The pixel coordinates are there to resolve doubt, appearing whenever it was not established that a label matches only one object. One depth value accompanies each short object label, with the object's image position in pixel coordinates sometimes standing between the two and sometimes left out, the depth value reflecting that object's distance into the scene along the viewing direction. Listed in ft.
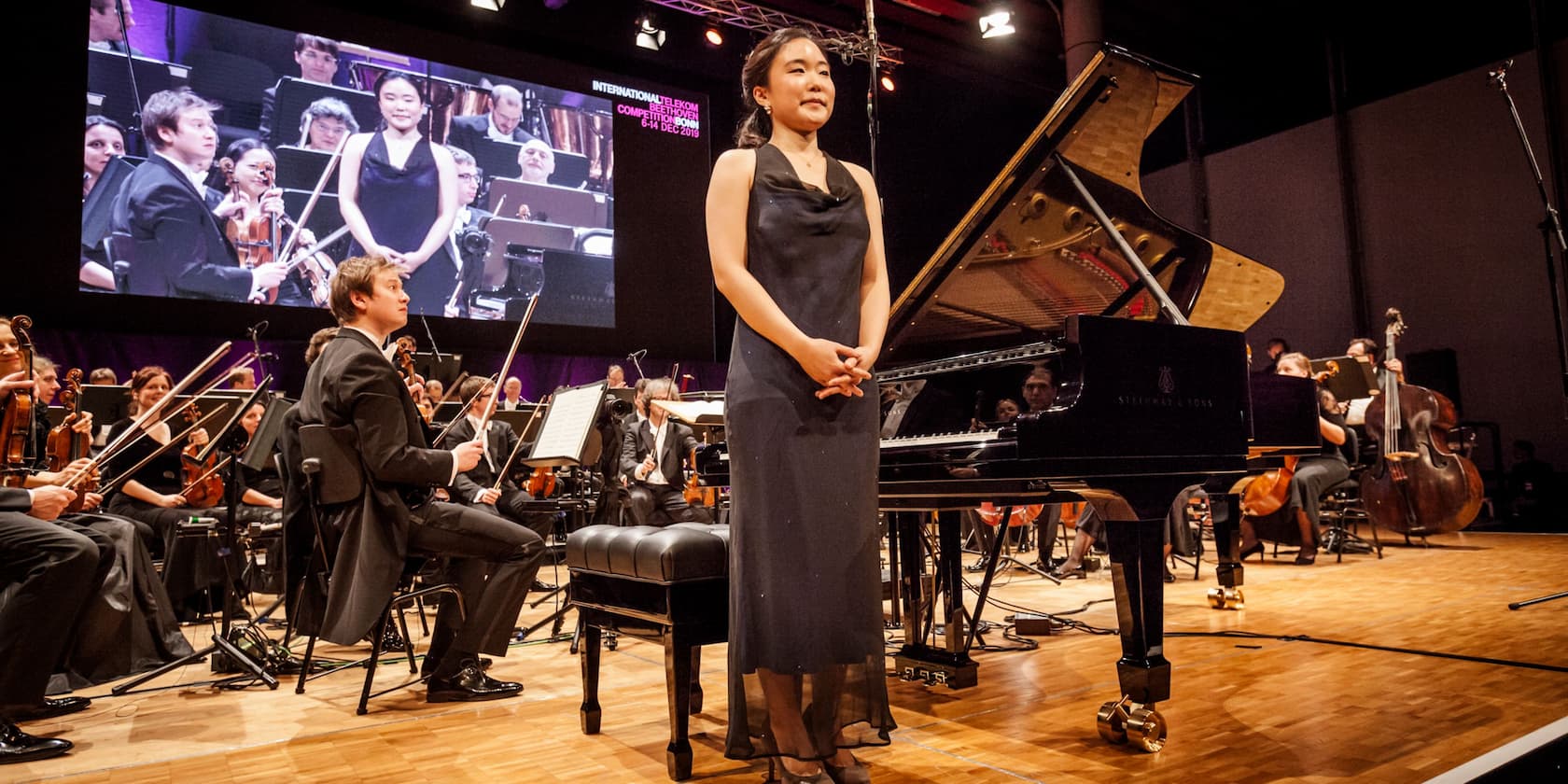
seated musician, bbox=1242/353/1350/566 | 21.84
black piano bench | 7.72
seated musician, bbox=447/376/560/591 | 18.15
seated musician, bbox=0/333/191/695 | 12.05
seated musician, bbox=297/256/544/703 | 10.05
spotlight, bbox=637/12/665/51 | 31.40
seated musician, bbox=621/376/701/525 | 21.22
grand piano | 7.86
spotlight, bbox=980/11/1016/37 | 29.60
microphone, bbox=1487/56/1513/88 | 13.98
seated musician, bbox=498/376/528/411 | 26.81
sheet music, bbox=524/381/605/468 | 13.48
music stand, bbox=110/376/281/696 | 11.93
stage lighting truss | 32.53
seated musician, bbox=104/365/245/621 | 15.40
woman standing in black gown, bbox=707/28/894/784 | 6.01
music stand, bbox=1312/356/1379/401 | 24.17
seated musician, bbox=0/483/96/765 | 8.95
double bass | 21.44
